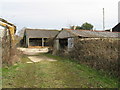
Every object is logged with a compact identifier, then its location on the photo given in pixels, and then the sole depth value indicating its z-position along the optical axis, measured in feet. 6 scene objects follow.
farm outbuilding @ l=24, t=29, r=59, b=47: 99.14
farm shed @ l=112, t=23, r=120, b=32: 87.61
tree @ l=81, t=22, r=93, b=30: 124.65
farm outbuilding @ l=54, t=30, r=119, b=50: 42.52
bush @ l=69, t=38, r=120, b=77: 20.82
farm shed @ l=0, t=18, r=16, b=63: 25.44
